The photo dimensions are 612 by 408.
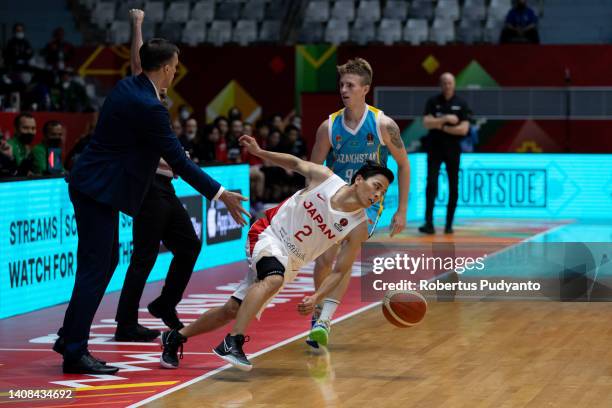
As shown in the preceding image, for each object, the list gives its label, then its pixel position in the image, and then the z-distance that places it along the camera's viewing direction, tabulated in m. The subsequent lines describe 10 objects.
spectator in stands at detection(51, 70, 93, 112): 22.73
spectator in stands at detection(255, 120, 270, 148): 21.26
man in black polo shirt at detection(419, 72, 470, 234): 18.25
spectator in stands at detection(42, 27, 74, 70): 24.28
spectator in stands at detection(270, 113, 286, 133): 21.88
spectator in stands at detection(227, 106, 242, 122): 21.56
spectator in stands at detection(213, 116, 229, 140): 20.08
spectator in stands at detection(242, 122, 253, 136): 20.40
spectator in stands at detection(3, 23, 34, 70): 23.16
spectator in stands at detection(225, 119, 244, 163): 19.52
